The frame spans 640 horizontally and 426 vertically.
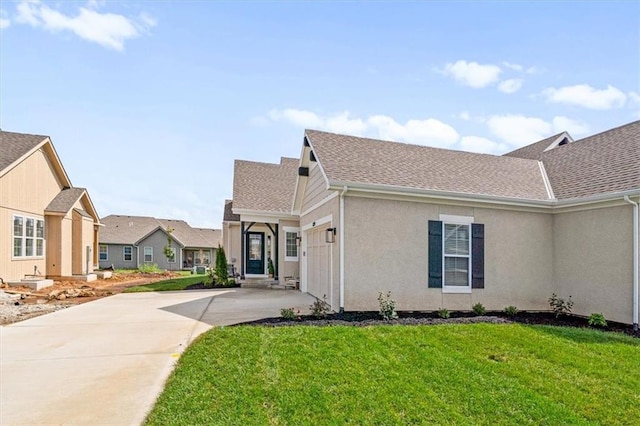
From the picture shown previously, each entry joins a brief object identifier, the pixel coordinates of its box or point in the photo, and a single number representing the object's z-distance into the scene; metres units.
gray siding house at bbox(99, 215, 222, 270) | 34.50
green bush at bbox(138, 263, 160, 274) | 28.24
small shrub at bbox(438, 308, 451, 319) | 8.53
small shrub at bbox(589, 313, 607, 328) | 8.18
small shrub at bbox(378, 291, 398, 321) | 8.18
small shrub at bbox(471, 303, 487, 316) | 9.05
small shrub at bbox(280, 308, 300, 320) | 7.90
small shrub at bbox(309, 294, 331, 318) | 8.16
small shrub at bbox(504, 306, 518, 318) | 9.10
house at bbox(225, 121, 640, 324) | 8.70
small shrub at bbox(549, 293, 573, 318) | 9.49
